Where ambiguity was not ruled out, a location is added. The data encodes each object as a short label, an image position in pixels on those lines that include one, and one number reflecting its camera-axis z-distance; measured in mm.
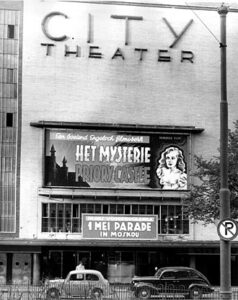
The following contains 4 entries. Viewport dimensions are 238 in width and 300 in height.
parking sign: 18125
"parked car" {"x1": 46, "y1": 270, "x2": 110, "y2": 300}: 29642
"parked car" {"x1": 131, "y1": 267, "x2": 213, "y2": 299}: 32344
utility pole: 18125
